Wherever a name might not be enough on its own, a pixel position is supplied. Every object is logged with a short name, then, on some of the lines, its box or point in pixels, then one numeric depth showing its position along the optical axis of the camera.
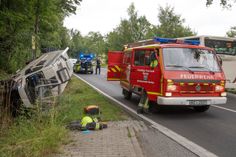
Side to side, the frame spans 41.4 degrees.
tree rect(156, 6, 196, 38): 41.25
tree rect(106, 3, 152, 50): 60.19
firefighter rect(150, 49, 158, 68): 9.74
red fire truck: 9.16
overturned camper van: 9.29
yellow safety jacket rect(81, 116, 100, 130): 7.30
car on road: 33.44
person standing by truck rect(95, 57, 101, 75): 32.19
